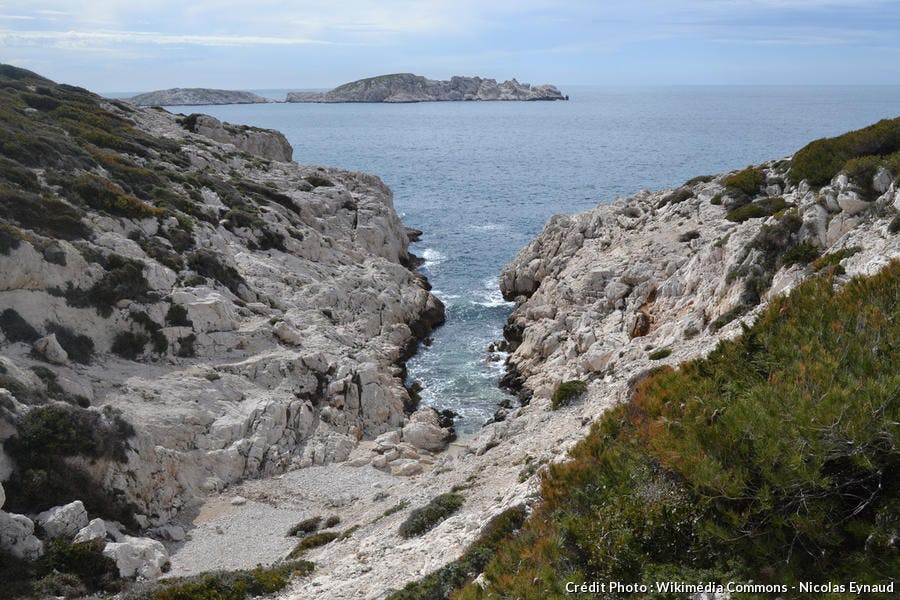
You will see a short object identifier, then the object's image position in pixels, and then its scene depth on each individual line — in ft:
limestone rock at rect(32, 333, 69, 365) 79.56
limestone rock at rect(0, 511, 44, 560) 55.16
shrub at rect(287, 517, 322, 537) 69.77
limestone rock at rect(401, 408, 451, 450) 96.53
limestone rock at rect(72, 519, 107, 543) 58.90
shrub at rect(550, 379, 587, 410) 80.23
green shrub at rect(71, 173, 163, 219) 110.73
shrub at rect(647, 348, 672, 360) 76.33
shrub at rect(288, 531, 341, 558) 62.65
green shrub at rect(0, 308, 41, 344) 79.20
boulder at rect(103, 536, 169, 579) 58.54
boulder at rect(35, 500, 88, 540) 59.33
